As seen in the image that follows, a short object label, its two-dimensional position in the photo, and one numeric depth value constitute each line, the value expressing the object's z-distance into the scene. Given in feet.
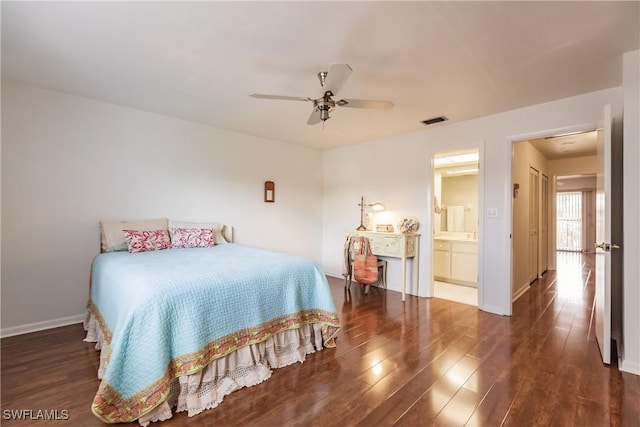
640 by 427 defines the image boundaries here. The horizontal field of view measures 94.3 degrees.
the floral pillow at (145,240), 10.37
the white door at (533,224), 16.67
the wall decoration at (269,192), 16.17
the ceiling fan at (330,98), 6.56
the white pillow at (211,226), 12.34
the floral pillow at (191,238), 11.50
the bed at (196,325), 5.43
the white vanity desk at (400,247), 13.72
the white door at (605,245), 7.67
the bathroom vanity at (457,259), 16.12
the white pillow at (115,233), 10.45
